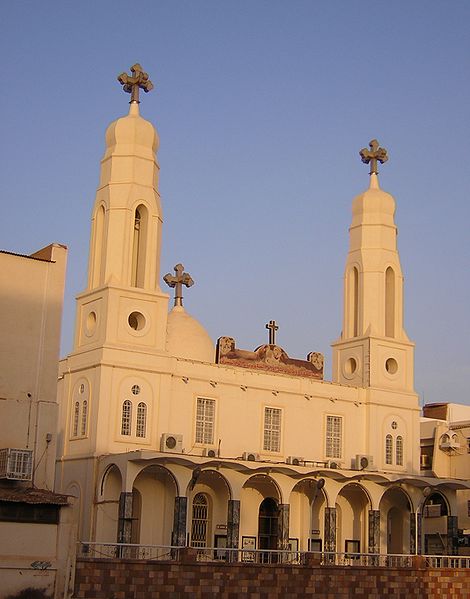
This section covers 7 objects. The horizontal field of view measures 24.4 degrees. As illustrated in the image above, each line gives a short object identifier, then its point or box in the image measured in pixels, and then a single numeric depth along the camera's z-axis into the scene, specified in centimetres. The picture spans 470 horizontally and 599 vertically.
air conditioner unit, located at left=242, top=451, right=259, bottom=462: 4160
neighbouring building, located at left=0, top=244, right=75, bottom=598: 2942
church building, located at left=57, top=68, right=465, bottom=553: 4034
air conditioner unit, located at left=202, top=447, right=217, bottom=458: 4198
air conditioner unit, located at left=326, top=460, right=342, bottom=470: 4390
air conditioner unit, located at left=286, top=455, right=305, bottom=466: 4375
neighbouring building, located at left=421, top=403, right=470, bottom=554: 5253
